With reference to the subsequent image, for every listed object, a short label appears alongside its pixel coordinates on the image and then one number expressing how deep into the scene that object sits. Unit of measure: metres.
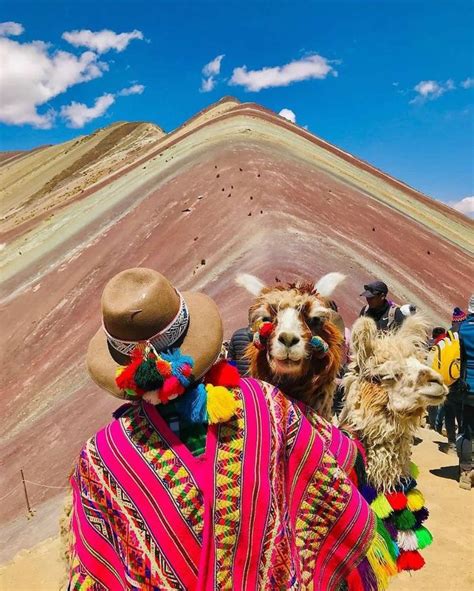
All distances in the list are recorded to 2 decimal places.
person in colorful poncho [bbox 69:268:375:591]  1.68
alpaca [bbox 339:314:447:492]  2.44
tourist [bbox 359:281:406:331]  4.72
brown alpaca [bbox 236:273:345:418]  2.24
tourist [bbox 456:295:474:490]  4.99
